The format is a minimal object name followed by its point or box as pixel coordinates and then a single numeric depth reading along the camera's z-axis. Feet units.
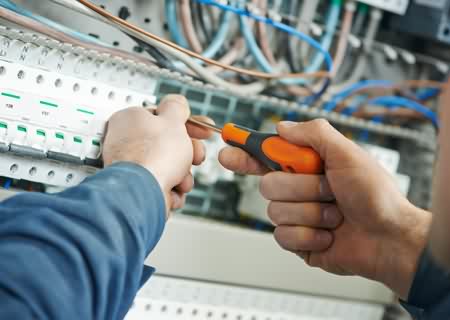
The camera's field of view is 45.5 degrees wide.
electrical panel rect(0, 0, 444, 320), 2.98
